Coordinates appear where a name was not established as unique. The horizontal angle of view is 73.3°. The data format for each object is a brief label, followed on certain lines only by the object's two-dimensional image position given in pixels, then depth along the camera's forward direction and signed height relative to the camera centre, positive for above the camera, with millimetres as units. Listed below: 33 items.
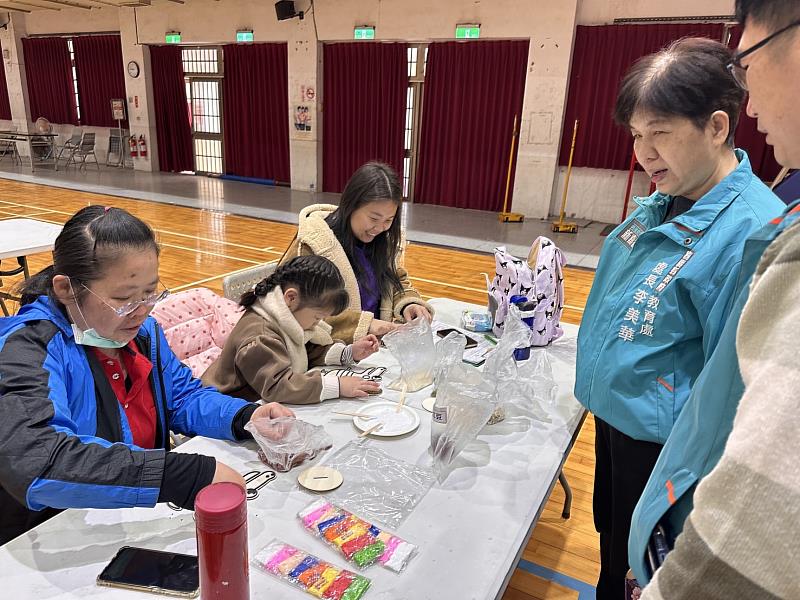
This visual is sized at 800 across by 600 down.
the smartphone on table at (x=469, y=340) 2049 -739
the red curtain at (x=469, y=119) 7953 +299
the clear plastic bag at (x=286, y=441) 1217 -686
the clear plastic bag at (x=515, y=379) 1507 -668
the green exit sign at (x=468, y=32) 7850 +1503
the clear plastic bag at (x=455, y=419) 1253 -632
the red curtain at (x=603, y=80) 6961 +859
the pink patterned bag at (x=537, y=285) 1960 -506
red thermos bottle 708 -539
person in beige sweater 385 -231
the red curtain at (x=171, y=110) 10984 +269
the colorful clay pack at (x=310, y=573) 892 -725
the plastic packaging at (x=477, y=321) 2186 -714
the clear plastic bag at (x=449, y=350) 1645 -635
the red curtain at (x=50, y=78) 12148 +874
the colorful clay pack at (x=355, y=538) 963 -724
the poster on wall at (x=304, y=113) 9367 +302
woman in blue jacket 964 -560
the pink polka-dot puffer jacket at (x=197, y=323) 2139 -776
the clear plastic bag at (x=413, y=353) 1654 -641
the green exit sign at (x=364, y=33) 8555 +1537
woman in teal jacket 1103 -229
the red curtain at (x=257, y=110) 9820 +336
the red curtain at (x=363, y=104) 8758 +480
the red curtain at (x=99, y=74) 11519 +961
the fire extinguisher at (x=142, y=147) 11564 -510
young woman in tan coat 2160 -459
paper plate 1407 -739
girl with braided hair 1530 -632
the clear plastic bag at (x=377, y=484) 1102 -734
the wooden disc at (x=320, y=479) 1152 -725
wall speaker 8773 +1886
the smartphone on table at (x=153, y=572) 875 -720
